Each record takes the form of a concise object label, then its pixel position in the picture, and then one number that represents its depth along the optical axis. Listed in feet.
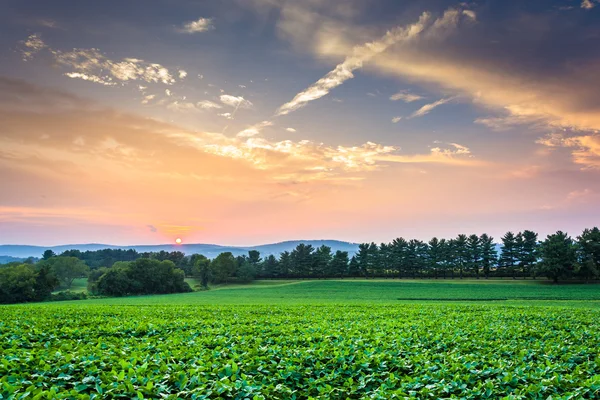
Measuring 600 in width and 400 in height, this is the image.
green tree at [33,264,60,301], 221.05
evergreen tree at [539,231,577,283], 244.83
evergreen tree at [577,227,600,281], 244.42
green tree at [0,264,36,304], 211.00
